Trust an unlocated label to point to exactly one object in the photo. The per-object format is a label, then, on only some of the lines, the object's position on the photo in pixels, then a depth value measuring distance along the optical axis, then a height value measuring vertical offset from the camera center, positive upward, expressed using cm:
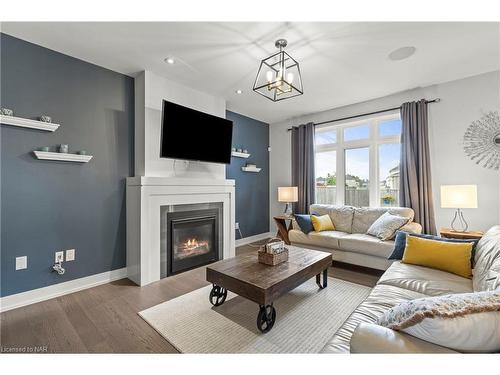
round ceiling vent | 251 +157
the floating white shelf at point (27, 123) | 214 +71
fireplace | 305 -64
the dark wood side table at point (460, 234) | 270 -51
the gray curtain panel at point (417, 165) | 337 +40
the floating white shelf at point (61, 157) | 232 +41
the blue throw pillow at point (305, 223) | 370 -49
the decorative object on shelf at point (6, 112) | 215 +79
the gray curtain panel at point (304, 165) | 462 +58
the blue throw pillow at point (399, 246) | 259 -62
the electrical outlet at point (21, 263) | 226 -67
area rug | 170 -110
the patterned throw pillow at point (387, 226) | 309 -46
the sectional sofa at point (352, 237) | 301 -65
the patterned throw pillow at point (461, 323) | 83 -48
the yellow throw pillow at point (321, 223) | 372 -49
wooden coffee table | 180 -71
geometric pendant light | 215 +157
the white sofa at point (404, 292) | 91 -71
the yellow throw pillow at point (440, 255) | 199 -58
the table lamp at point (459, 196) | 275 -5
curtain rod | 339 +138
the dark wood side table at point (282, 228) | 401 -61
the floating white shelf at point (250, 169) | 467 +50
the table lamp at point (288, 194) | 456 -2
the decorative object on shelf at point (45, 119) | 236 +79
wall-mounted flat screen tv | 297 +85
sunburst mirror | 298 +68
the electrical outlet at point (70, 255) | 256 -67
